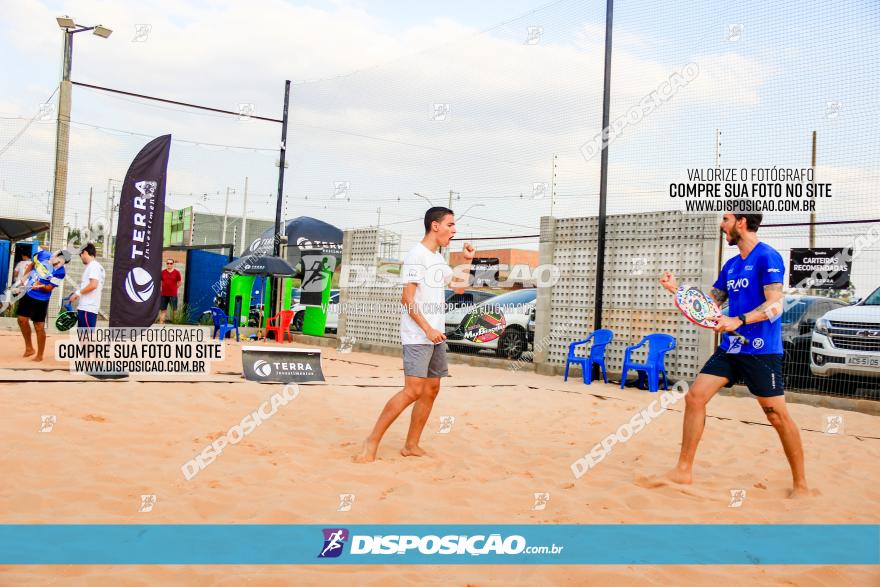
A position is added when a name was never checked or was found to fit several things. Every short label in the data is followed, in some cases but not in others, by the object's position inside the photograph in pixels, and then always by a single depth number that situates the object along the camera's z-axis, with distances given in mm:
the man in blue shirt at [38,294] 8540
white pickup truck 8016
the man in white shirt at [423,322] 4348
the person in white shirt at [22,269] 9298
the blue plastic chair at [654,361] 8547
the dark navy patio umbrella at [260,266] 14016
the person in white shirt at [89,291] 8094
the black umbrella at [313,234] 22527
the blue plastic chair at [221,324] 14781
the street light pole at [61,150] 13047
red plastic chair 15086
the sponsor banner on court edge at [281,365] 7816
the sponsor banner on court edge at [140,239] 9883
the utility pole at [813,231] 7766
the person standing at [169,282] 16750
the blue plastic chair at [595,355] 9180
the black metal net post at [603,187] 9328
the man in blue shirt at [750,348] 3936
